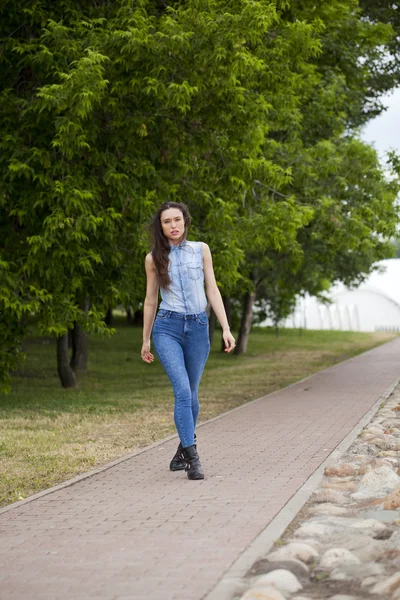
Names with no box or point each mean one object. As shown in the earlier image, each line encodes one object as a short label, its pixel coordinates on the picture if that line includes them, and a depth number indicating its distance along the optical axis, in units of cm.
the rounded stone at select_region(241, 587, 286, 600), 433
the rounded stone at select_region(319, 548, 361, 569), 500
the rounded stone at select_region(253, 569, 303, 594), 457
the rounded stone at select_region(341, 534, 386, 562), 512
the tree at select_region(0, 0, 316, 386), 1281
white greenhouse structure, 6438
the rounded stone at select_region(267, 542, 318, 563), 507
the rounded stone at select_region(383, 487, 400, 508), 634
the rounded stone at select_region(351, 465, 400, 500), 688
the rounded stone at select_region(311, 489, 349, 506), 662
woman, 748
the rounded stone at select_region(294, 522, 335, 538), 560
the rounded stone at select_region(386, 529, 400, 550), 525
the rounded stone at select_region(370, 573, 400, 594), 448
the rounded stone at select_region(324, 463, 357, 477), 757
